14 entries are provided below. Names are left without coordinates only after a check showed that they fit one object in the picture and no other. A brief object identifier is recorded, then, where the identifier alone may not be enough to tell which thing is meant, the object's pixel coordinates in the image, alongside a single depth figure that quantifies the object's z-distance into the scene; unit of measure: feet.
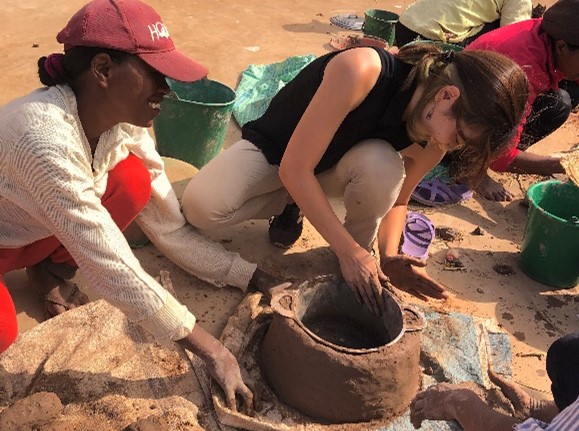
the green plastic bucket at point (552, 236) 9.68
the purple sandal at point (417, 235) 10.12
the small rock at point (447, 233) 11.12
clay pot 6.39
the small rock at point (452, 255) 10.57
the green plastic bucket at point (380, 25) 19.15
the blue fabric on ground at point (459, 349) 7.75
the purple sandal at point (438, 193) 11.95
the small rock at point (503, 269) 10.45
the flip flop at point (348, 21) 21.37
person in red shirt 10.27
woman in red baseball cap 5.63
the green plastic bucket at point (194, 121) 10.38
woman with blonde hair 6.79
